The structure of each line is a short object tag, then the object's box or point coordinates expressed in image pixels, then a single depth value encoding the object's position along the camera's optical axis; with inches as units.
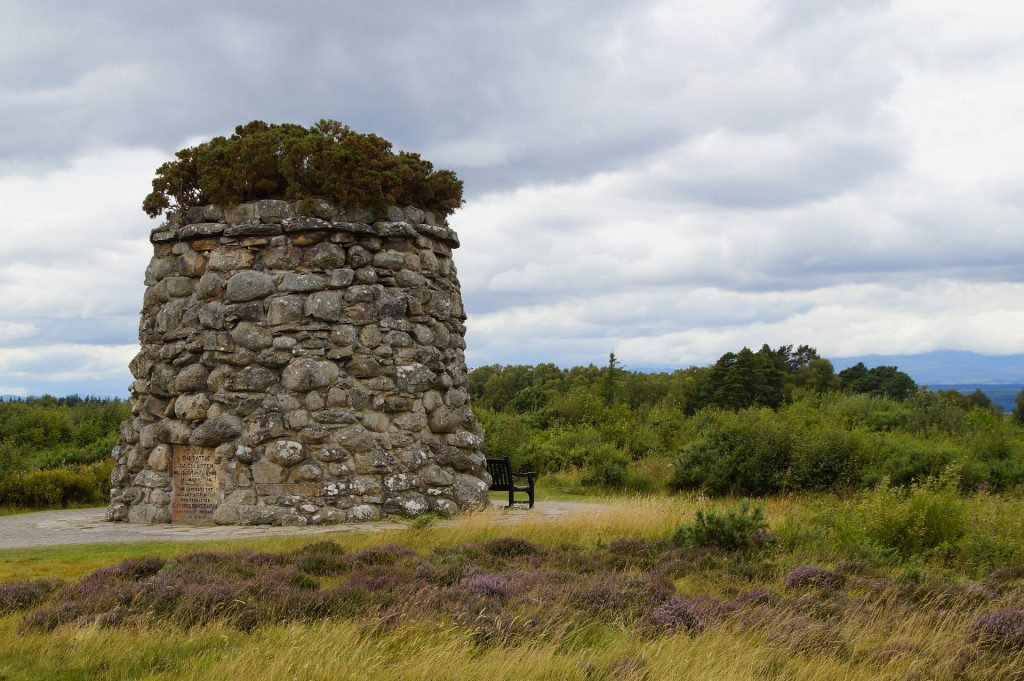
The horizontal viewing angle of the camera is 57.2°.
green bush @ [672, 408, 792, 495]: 660.7
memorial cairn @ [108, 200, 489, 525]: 518.3
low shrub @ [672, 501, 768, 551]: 421.7
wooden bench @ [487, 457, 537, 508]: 597.6
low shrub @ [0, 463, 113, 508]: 665.0
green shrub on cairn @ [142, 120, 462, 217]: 549.6
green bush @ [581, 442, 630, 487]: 752.3
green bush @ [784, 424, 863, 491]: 636.7
